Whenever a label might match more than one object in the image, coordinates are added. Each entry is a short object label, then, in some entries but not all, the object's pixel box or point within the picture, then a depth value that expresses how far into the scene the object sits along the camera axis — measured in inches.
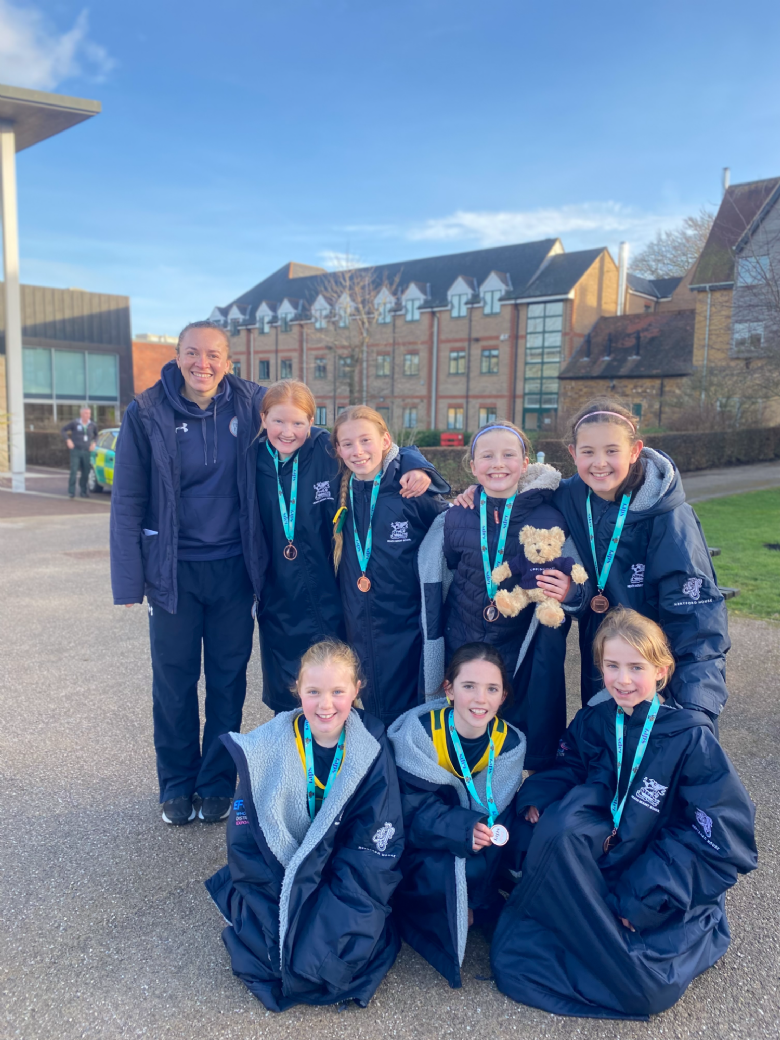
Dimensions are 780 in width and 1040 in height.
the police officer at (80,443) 671.8
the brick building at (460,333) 1556.3
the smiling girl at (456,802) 107.0
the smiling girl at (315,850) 99.1
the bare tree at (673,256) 1907.0
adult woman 135.6
